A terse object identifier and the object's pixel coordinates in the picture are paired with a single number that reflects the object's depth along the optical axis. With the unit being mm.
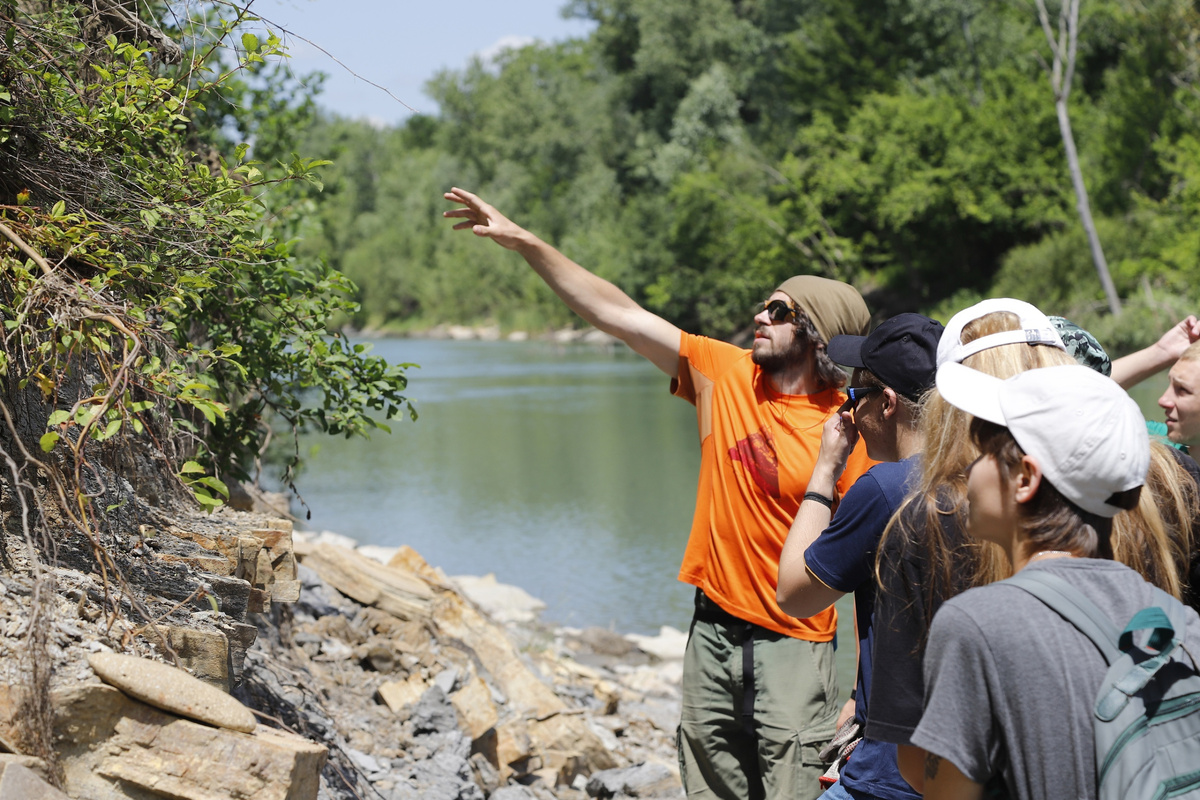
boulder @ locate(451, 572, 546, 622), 9531
